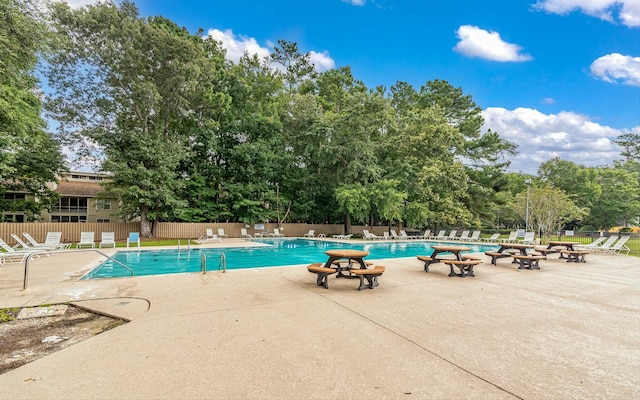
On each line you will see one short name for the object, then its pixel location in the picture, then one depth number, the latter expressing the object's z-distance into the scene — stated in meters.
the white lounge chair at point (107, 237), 14.82
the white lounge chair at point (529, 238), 17.91
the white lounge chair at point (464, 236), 22.16
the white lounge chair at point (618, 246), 13.74
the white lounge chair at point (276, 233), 23.88
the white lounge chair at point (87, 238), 14.24
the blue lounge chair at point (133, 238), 15.41
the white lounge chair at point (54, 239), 13.07
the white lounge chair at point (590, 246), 14.47
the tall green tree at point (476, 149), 28.11
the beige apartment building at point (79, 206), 30.86
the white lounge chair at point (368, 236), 23.14
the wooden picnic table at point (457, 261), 7.77
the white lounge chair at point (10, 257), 8.75
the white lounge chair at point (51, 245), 11.47
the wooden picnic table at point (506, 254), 9.95
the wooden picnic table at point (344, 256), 6.81
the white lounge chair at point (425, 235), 24.54
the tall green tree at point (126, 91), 18.16
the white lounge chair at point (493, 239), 21.30
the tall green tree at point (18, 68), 8.38
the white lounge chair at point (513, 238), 19.28
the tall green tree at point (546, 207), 20.55
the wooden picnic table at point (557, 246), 11.58
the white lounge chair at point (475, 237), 21.91
